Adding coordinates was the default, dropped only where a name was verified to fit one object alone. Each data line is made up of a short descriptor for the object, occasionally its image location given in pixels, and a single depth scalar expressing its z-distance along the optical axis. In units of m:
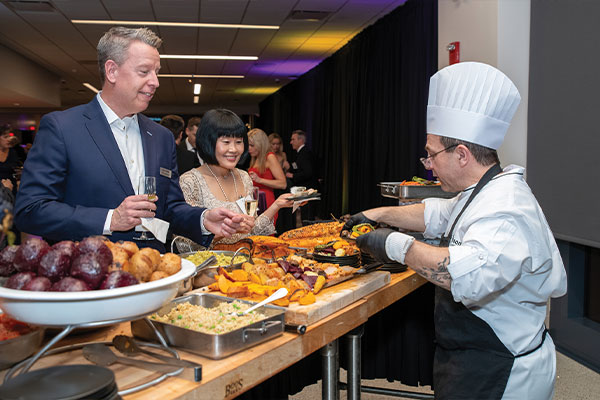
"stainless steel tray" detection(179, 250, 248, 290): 1.89
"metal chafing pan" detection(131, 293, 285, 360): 1.29
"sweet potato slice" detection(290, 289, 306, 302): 1.72
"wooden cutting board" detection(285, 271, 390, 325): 1.62
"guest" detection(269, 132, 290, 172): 9.11
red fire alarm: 5.02
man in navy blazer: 1.96
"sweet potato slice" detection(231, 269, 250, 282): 1.82
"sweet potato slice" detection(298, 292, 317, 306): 1.70
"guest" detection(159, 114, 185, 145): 5.68
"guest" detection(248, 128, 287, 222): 6.35
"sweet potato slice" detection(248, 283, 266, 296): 1.72
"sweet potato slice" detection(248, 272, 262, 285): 1.83
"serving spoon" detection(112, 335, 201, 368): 1.27
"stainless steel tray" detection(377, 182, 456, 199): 3.20
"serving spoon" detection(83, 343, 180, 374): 1.19
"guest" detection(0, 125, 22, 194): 7.15
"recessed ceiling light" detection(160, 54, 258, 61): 9.88
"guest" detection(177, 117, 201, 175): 5.50
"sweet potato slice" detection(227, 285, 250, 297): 1.69
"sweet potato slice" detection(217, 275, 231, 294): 1.71
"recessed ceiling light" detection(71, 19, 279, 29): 7.42
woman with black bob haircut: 3.21
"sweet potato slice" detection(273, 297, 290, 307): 1.68
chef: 1.63
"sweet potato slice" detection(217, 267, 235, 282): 1.82
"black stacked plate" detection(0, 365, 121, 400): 0.94
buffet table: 1.15
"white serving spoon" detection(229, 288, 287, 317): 1.50
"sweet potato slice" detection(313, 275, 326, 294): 1.86
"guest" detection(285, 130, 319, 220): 8.94
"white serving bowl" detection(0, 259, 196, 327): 1.06
